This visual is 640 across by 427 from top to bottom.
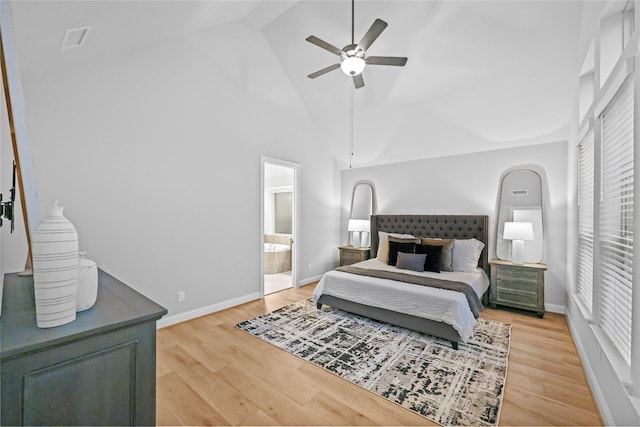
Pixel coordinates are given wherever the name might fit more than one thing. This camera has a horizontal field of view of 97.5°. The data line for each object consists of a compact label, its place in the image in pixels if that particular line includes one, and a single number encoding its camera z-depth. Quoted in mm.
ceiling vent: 1858
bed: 2738
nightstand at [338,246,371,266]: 5129
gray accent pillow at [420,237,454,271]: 3861
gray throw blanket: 2956
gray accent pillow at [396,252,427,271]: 3752
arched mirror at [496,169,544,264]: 3713
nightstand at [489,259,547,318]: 3545
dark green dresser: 763
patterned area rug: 1983
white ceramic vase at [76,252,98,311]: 1021
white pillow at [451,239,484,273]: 3852
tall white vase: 845
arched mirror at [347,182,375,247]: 5316
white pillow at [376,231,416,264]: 4406
